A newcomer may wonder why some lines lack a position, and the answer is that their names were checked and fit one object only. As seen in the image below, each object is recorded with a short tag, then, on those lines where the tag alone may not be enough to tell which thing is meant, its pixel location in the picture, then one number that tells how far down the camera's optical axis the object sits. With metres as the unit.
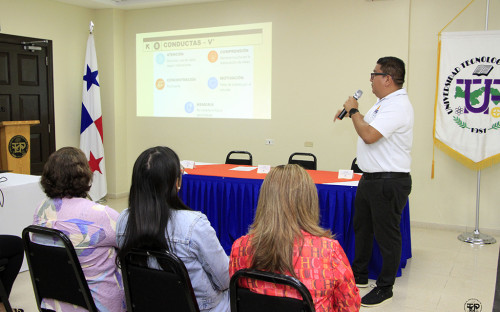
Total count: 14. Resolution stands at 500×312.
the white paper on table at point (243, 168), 4.23
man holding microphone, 2.86
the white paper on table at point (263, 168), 4.01
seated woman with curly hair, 1.92
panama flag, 6.19
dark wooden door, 5.41
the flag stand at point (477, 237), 4.39
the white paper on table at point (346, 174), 3.72
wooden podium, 4.76
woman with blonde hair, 1.41
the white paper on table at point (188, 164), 4.34
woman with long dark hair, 1.61
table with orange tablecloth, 3.42
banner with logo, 4.42
